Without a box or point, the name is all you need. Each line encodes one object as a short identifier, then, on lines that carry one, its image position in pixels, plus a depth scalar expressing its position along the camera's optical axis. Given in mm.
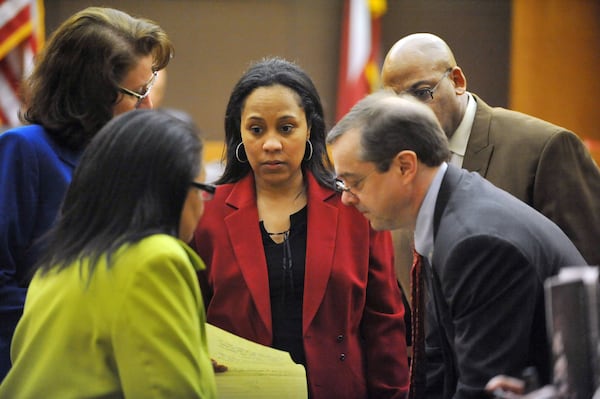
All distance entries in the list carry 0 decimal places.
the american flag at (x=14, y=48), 12586
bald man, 5973
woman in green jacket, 3658
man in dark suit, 4273
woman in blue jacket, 5250
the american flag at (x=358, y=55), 13805
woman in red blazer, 5621
